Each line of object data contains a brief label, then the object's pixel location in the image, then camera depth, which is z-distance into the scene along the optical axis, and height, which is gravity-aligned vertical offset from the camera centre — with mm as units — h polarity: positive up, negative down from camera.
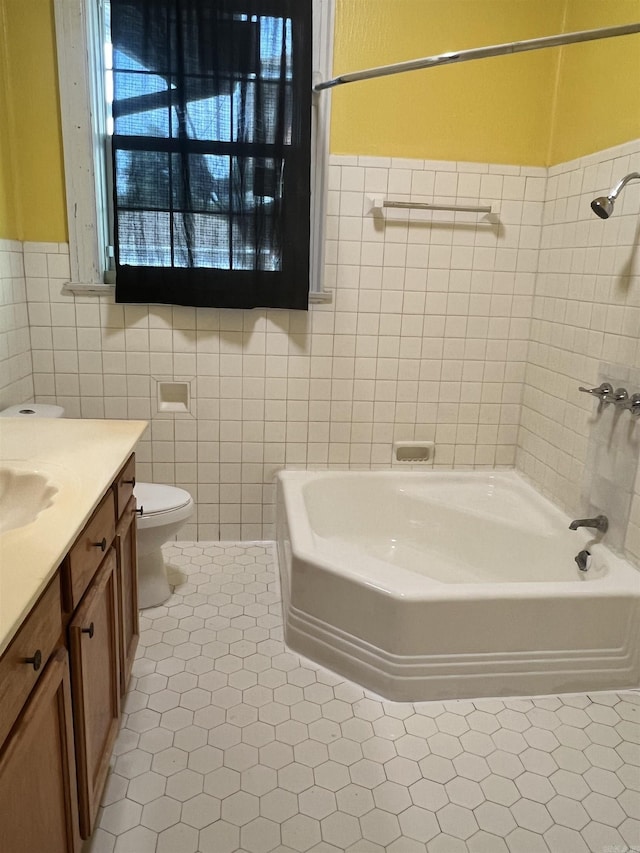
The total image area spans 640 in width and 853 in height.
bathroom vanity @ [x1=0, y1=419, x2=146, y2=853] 958 -682
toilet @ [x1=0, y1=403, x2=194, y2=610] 2359 -951
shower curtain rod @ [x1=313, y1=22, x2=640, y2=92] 1795 +690
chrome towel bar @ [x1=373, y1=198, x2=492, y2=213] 2770 +306
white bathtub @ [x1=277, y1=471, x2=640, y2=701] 2016 -1126
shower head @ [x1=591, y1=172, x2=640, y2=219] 1953 +237
